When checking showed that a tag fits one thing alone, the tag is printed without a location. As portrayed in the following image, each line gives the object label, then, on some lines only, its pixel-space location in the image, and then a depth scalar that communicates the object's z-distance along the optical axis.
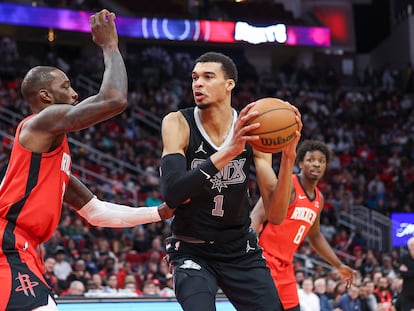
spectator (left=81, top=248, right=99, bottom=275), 13.34
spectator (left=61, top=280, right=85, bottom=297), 11.20
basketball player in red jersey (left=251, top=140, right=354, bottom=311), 7.08
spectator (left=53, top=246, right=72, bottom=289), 12.37
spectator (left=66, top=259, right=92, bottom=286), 12.33
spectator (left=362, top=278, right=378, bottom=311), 12.93
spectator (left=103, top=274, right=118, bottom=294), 11.82
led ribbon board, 25.39
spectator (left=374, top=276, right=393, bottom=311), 12.69
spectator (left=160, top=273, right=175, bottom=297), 11.99
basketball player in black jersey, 5.12
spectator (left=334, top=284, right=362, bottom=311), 12.49
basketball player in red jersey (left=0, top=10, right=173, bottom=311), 4.23
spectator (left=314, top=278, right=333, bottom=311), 12.09
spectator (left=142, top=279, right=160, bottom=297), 12.07
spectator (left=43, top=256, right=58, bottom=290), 11.84
